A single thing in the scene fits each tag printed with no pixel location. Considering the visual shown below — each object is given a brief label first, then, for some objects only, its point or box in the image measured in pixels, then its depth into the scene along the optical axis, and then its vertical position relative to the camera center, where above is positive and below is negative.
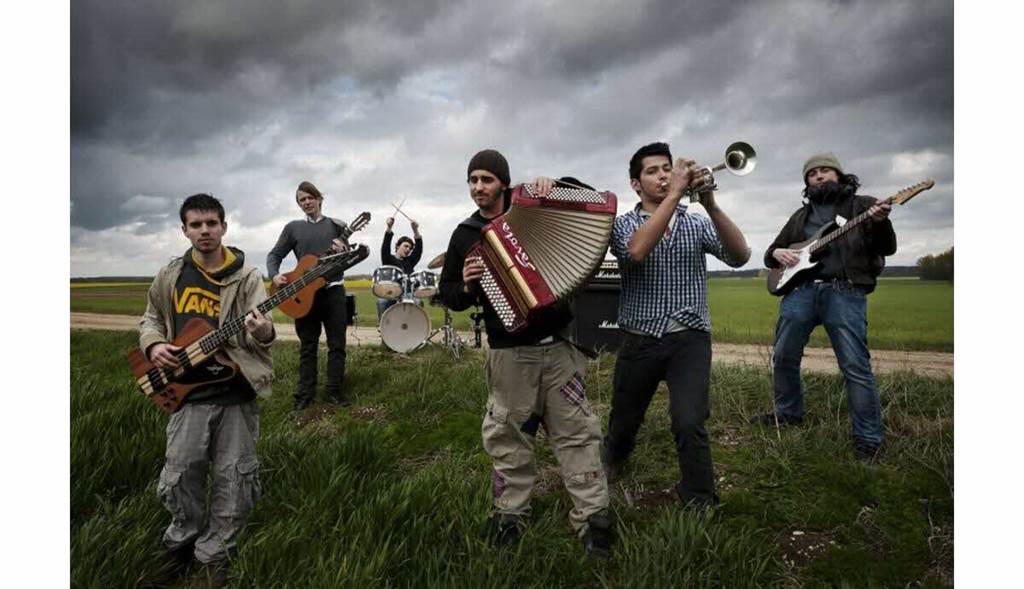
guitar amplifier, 6.29 -0.36
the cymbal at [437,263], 7.24 +0.31
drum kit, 7.64 -0.36
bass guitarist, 2.47 -0.50
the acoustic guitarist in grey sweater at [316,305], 5.19 -0.16
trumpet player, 2.53 -0.10
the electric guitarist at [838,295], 3.35 -0.06
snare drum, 7.66 +0.04
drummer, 7.87 +0.48
